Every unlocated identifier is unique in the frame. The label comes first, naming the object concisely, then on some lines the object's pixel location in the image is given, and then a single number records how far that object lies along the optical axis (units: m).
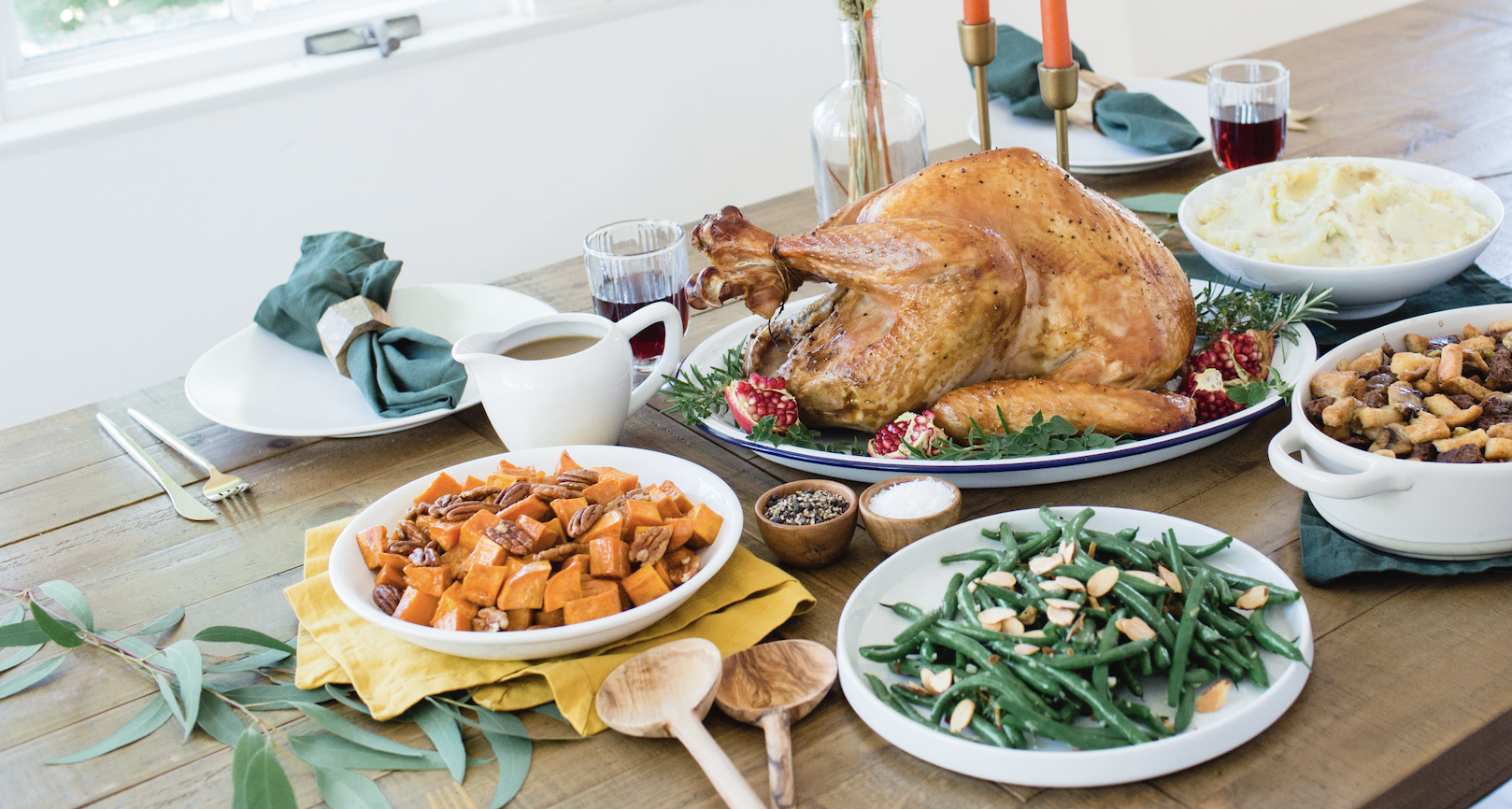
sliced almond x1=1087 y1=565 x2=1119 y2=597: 1.05
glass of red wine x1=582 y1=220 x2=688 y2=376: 1.78
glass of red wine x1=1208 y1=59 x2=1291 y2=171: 2.14
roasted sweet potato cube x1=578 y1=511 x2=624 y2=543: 1.19
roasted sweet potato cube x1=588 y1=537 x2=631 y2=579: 1.17
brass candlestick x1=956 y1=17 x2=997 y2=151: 1.79
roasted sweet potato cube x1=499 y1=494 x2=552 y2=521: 1.22
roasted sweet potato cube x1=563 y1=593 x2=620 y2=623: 1.13
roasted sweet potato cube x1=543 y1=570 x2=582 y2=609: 1.14
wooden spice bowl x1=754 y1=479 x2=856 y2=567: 1.25
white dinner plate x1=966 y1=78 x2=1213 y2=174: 2.32
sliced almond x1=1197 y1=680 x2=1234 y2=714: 0.97
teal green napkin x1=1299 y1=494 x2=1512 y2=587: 1.14
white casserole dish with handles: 1.09
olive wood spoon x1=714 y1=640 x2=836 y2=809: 0.99
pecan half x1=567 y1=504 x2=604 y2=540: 1.21
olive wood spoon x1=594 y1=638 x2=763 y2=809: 0.99
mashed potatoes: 1.71
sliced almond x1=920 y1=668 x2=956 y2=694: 1.01
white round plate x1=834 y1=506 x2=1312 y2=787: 0.92
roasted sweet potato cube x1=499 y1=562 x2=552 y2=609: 1.14
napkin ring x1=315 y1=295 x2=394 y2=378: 1.80
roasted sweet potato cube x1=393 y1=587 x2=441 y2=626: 1.16
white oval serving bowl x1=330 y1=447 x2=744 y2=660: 1.11
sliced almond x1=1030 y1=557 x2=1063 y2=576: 1.09
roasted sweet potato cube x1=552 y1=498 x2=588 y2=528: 1.23
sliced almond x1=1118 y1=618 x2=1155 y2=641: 1.00
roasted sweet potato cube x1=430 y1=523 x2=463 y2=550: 1.22
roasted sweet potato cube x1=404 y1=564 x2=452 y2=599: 1.18
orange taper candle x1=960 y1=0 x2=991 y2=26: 1.78
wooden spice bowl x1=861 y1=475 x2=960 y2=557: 1.23
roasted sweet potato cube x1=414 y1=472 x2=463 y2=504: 1.34
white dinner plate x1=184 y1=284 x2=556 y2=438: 1.72
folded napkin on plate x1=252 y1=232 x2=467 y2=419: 1.72
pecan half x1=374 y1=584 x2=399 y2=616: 1.18
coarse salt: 1.26
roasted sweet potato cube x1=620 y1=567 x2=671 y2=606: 1.16
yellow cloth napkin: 1.12
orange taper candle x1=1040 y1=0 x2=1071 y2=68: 1.70
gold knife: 1.57
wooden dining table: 0.96
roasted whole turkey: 1.46
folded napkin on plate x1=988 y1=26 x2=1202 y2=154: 2.31
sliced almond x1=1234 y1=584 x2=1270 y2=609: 1.06
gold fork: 1.60
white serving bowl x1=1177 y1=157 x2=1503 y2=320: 1.62
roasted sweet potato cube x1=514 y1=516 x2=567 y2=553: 1.18
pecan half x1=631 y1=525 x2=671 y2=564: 1.18
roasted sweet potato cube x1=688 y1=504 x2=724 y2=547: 1.24
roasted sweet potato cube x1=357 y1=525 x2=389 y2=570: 1.25
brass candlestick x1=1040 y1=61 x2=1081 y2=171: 1.74
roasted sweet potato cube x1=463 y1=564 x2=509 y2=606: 1.15
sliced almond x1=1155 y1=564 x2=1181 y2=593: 1.06
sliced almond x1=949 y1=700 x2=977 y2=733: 0.97
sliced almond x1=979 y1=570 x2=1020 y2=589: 1.09
